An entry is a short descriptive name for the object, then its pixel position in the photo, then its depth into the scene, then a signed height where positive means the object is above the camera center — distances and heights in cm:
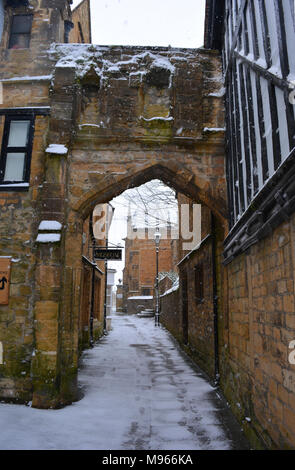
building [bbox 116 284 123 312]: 3738 +75
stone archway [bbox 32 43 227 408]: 607 +300
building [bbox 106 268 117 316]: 2644 +207
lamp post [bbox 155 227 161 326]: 1927 +2
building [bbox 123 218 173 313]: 3512 +393
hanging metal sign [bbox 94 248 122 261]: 1039 +149
